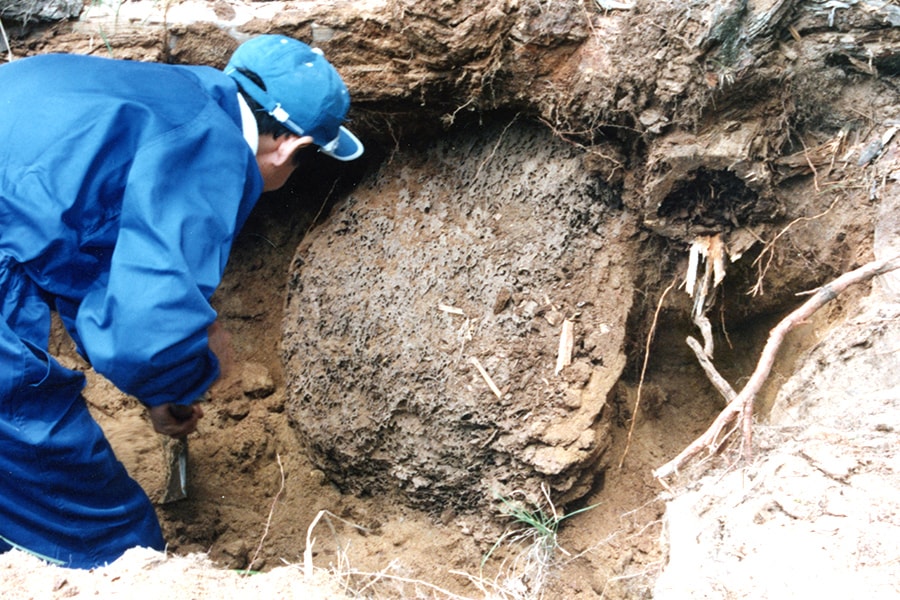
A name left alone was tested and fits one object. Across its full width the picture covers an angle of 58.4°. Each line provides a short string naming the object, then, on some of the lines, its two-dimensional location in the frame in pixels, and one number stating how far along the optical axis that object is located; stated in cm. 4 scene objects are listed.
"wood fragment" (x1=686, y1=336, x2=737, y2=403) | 193
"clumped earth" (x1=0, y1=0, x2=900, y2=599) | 216
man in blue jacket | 164
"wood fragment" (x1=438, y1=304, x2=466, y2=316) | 252
